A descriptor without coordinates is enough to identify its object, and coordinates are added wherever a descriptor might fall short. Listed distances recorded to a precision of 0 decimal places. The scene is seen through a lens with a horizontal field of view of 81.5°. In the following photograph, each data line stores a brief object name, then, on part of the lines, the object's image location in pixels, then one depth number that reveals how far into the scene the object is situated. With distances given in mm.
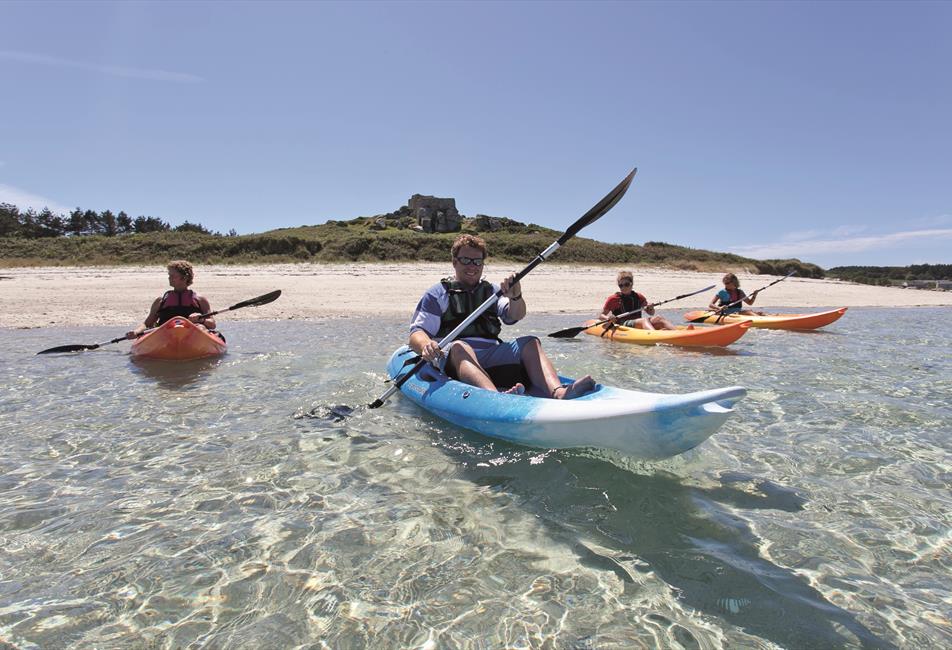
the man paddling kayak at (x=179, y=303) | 7914
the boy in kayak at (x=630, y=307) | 10109
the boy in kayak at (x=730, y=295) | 12251
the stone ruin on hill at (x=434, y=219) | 50125
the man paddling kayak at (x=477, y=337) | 4391
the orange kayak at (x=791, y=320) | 11680
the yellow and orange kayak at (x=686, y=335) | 8859
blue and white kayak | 2780
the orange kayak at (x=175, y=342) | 7461
